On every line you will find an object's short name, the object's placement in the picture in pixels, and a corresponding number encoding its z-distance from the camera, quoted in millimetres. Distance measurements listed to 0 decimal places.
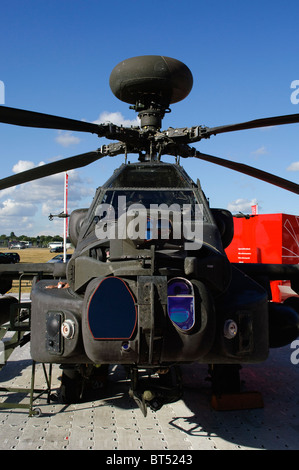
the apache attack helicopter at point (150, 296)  3055
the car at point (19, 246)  78375
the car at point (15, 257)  32356
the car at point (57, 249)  60881
